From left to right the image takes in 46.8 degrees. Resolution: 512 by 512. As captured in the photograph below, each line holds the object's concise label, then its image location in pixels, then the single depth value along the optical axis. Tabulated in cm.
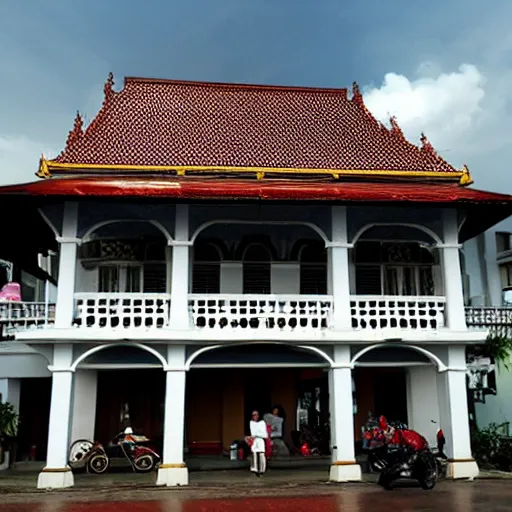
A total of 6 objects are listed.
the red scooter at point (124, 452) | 1178
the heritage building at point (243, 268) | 1098
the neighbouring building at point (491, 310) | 1393
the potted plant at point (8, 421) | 1223
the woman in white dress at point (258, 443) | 1114
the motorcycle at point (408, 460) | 1012
